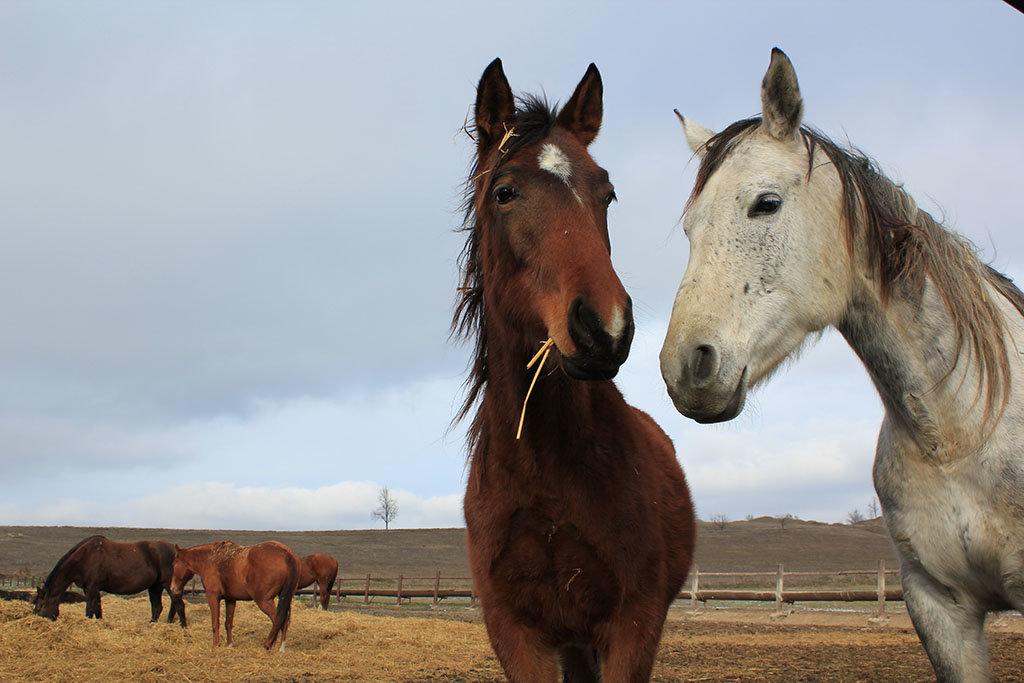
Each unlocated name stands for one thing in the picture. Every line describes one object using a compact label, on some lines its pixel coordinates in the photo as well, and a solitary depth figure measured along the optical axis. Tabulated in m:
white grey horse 2.38
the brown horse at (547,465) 2.83
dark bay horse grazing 13.38
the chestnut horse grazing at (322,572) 19.36
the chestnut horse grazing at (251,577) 11.00
